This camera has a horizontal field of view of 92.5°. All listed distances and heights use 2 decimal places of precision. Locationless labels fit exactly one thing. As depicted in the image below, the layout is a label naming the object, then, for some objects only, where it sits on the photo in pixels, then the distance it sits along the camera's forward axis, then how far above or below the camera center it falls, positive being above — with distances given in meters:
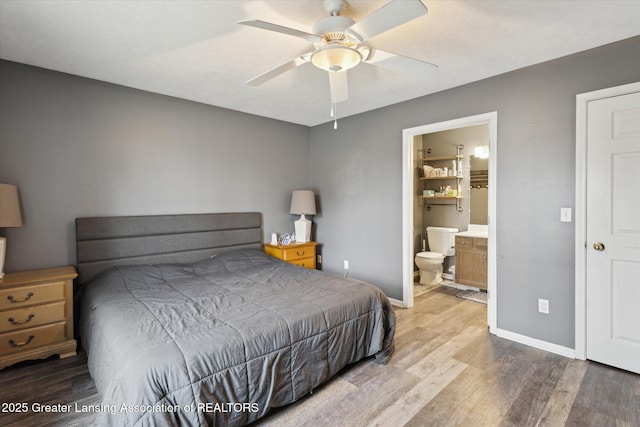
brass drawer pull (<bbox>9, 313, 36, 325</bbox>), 2.33 -0.85
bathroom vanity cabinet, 4.30 -0.85
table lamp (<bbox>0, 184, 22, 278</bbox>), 2.34 +0.00
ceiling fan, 1.47 +0.93
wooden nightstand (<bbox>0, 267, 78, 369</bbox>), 2.32 -0.83
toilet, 4.65 -0.81
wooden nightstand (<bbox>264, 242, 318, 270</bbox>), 4.01 -0.64
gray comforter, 1.44 -0.77
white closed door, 2.27 -0.24
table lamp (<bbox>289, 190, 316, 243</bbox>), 4.31 -0.06
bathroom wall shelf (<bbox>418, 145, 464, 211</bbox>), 5.00 +0.50
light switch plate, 2.55 -0.12
